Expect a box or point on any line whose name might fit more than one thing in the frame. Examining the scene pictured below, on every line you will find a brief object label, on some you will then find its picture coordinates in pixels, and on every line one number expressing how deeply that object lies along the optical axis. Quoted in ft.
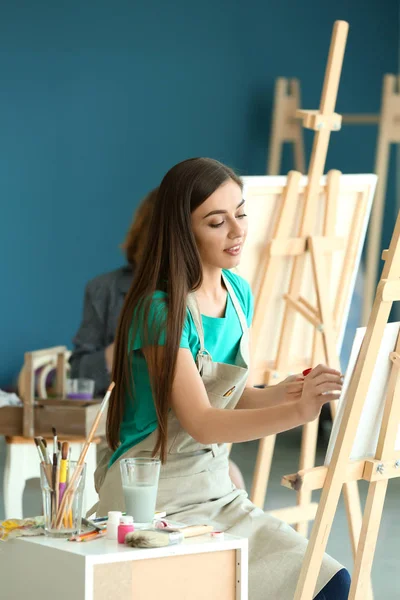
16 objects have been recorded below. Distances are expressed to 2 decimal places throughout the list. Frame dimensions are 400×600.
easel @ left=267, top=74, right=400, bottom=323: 31.51
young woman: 13.08
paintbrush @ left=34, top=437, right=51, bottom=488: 11.96
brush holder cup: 11.96
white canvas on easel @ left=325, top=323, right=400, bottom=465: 12.67
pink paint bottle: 11.79
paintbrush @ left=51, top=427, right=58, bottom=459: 12.06
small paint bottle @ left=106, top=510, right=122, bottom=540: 11.92
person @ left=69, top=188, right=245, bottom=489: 19.98
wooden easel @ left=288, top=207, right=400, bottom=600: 12.49
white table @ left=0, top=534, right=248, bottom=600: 11.39
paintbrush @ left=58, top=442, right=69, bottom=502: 11.94
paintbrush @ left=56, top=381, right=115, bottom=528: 11.94
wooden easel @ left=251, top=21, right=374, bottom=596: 16.95
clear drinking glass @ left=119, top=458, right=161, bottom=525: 12.11
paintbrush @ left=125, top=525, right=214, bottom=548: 11.62
